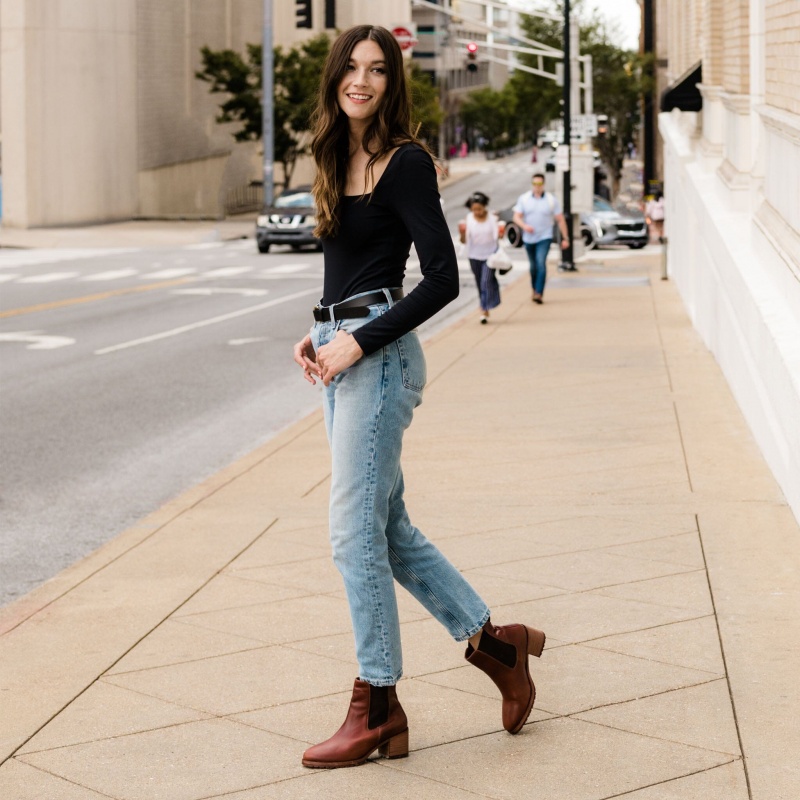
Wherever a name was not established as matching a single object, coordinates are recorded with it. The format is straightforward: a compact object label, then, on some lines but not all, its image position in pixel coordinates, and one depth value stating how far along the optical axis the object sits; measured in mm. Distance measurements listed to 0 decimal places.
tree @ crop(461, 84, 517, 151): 152875
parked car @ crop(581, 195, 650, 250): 42750
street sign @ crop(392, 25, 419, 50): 70125
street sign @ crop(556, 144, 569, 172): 33375
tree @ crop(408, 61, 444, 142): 74625
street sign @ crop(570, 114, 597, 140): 36156
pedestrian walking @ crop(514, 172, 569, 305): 22172
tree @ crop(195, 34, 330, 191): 56688
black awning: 18047
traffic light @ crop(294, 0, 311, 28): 41250
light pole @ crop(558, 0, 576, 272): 31438
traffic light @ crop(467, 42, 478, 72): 45812
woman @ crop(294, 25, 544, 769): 4117
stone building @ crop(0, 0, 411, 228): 49375
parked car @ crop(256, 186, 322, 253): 39156
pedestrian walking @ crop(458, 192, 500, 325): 19719
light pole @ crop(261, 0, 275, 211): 50438
